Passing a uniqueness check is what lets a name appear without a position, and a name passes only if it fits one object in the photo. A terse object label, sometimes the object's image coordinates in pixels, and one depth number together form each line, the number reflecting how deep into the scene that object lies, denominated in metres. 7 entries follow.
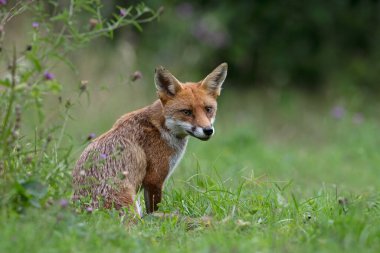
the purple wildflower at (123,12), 10.54
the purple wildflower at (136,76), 10.70
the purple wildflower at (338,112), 26.80
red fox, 11.92
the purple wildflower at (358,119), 25.67
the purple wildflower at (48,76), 9.71
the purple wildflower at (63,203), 9.64
